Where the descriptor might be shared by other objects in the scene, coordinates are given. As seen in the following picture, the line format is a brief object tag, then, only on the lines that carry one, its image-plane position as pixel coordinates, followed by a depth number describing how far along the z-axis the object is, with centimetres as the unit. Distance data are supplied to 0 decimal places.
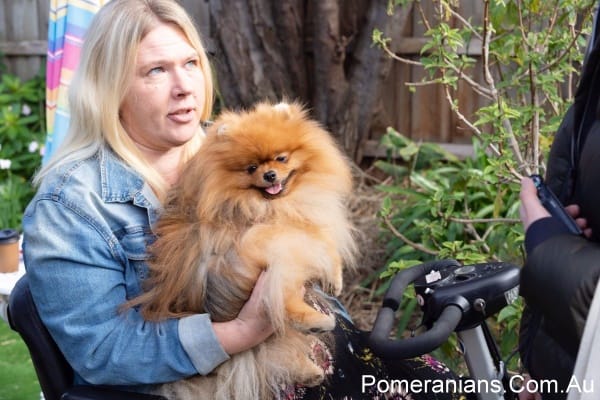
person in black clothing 163
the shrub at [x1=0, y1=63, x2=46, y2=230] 450
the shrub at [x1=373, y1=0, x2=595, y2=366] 253
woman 193
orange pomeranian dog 196
